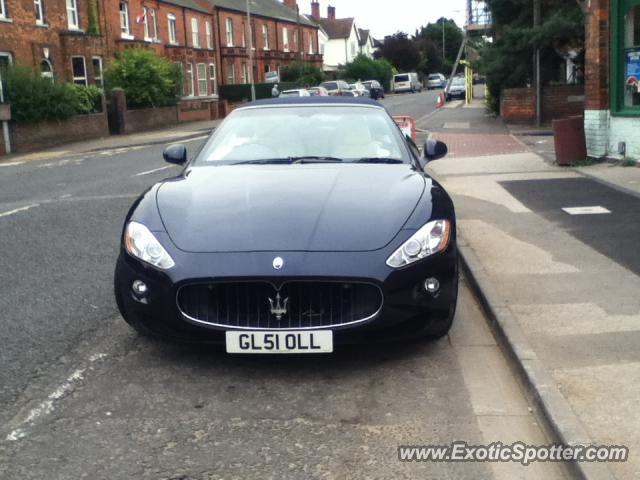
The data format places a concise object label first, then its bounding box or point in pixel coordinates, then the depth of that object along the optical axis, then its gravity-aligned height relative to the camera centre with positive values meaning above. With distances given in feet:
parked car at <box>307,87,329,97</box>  137.49 +2.50
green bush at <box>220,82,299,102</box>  175.52 +3.97
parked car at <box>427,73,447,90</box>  316.60 +7.02
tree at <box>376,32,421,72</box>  325.21 +20.15
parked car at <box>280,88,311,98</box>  130.54 +2.30
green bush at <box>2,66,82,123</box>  87.61 +2.70
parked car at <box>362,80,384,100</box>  205.87 +3.52
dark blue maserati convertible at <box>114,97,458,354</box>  14.11 -2.80
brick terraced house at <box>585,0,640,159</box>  42.45 +0.63
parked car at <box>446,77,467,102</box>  199.33 +1.91
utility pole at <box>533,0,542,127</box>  76.84 +2.66
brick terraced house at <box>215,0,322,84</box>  183.32 +18.48
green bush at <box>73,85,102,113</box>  103.20 +2.55
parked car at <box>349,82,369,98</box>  173.06 +3.04
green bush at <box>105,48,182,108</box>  116.98 +5.70
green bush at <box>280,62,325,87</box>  203.72 +8.45
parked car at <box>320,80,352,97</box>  161.07 +3.68
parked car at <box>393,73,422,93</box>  282.97 +6.32
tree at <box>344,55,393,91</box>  264.93 +11.17
